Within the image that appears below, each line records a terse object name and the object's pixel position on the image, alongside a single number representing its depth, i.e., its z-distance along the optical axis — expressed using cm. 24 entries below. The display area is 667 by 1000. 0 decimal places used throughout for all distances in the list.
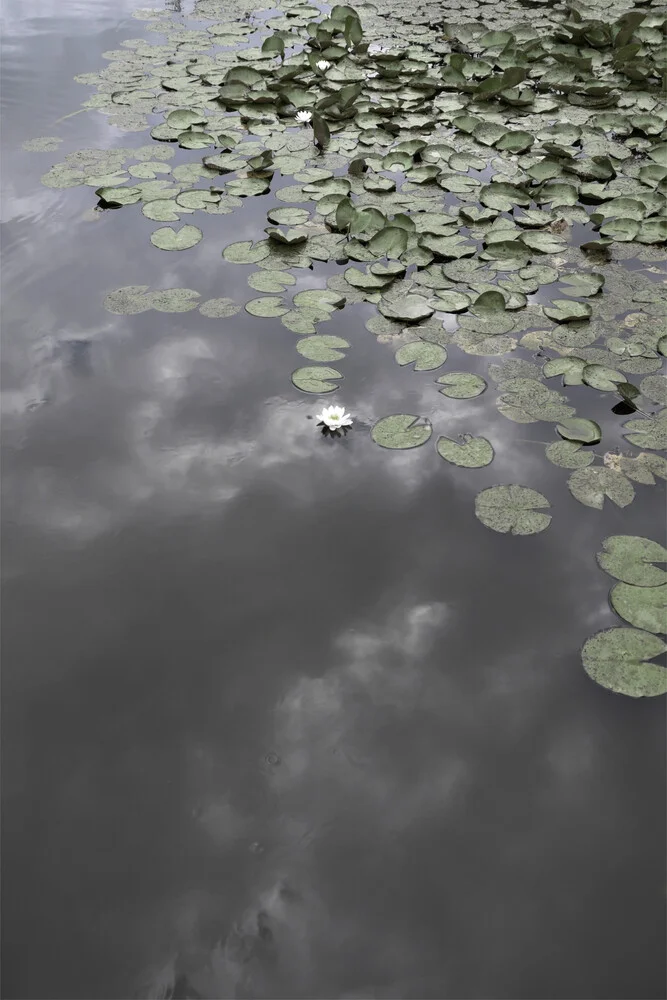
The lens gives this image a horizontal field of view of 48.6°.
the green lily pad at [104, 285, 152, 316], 321
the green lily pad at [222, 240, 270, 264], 351
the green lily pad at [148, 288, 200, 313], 323
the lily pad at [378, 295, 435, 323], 311
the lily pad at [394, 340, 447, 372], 288
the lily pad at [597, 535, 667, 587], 210
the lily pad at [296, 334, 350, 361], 292
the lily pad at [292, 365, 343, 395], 278
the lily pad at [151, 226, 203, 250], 361
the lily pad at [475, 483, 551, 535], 226
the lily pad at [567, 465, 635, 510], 234
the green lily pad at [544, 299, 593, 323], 308
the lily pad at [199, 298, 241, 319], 318
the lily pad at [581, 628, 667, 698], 184
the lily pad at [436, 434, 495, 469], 248
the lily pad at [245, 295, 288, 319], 317
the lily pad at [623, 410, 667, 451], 252
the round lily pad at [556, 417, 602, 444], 254
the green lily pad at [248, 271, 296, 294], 333
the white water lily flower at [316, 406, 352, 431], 259
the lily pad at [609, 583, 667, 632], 198
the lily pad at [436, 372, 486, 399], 275
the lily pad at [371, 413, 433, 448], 256
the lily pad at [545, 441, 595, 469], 246
